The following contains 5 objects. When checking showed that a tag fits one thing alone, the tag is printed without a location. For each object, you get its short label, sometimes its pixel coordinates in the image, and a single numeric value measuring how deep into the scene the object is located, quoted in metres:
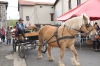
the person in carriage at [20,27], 9.03
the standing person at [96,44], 10.39
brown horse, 6.10
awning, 10.47
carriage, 8.95
